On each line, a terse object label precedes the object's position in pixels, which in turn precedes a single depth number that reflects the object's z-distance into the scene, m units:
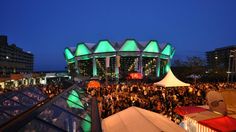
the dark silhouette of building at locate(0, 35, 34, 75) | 60.24
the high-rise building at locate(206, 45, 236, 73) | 49.66
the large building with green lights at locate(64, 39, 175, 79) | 45.05
